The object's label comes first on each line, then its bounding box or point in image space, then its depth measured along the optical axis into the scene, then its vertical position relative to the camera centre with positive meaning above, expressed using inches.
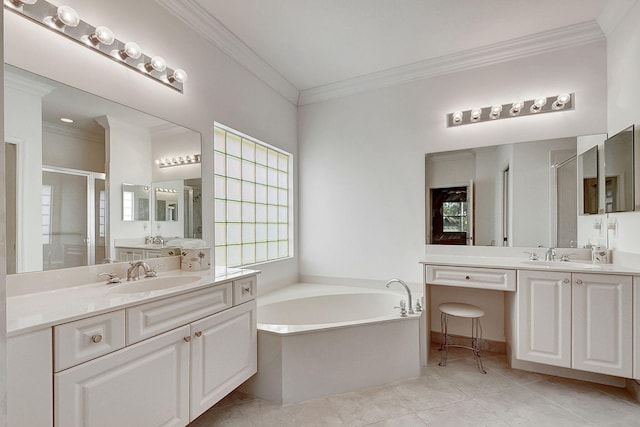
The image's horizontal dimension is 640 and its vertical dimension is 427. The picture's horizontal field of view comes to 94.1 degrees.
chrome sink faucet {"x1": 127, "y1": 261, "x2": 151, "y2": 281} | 66.2 -12.7
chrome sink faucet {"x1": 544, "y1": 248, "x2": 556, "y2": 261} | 97.5 -13.2
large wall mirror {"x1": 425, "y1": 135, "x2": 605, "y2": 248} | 98.7 +7.0
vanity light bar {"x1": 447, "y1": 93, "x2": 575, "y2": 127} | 97.8 +36.5
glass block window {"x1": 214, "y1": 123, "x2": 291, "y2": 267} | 106.2 +5.7
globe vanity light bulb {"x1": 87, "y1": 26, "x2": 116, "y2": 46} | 61.5 +36.8
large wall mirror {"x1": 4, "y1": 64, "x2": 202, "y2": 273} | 51.4 +8.1
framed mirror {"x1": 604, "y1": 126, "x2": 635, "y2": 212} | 79.1 +12.0
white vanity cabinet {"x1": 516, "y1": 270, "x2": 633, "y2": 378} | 74.9 -28.2
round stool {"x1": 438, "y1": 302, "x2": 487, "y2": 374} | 95.9 -40.8
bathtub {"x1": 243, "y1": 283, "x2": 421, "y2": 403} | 78.0 -39.7
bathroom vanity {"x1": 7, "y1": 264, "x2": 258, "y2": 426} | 37.9 -22.1
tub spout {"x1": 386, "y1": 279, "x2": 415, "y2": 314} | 93.2 -29.5
